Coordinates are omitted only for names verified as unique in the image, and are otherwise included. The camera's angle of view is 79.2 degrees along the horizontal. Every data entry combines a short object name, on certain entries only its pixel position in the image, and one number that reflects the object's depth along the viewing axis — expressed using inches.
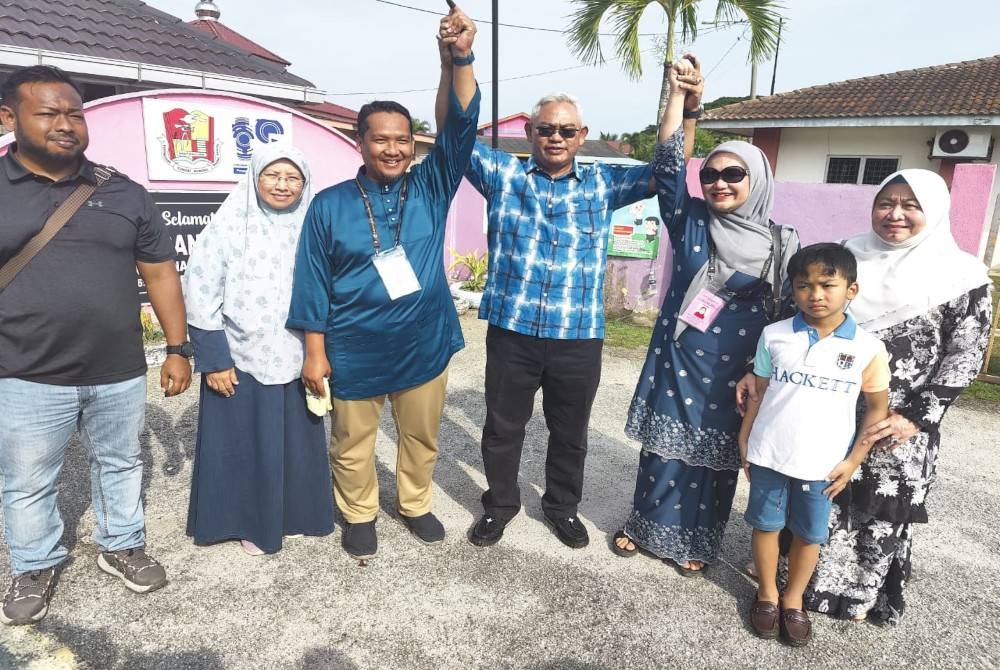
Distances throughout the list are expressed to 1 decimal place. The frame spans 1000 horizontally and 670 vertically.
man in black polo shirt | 74.8
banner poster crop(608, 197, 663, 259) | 260.4
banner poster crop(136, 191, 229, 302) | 192.9
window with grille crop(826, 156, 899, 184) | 429.4
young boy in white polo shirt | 73.8
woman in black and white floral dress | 75.7
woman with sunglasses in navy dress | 83.0
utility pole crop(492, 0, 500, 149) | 319.9
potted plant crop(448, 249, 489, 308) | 291.0
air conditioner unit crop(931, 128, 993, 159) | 379.2
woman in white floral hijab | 88.5
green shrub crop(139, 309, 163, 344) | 200.4
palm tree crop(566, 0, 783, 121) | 324.8
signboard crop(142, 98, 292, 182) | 188.1
